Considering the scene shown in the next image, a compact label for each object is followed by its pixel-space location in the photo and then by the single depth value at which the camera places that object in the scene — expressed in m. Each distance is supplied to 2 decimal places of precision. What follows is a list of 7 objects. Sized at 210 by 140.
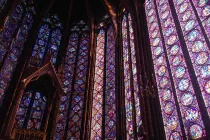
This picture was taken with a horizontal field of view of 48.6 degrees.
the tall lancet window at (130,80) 8.45
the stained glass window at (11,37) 9.79
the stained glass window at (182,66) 6.17
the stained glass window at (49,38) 12.29
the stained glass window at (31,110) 9.44
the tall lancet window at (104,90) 9.73
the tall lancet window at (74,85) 10.30
